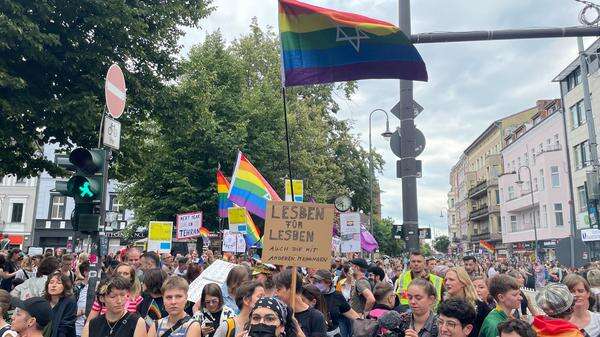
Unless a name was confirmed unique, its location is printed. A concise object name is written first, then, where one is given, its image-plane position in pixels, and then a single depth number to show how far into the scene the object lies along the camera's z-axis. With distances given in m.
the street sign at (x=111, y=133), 6.87
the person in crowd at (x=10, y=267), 10.41
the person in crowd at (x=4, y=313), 4.32
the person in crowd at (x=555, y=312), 3.69
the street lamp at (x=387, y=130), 26.06
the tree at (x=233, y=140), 25.45
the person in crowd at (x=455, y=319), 3.86
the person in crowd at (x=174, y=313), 4.44
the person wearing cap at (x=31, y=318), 4.47
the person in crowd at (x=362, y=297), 6.84
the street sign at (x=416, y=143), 8.88
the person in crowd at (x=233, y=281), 5.80
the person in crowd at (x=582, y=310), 4.75
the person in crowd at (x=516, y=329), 3.46
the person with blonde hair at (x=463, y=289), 5.24
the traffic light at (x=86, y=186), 6.56
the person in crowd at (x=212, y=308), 5.14
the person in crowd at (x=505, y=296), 4.56
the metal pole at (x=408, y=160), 8.66
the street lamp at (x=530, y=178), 47.93
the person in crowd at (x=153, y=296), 5.85
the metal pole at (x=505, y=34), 8.52
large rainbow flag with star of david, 6.71
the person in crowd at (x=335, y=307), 6.21
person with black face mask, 3.61
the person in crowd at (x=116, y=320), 4.44
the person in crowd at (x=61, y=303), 5.60
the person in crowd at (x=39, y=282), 6.97
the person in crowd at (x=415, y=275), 7.52
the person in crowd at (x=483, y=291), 5.96
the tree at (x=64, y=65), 11.51
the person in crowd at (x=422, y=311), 4.25
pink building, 45.09
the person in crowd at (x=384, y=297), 5.94
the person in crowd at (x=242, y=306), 4.35
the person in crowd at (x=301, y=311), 4.77
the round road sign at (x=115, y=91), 7.01
